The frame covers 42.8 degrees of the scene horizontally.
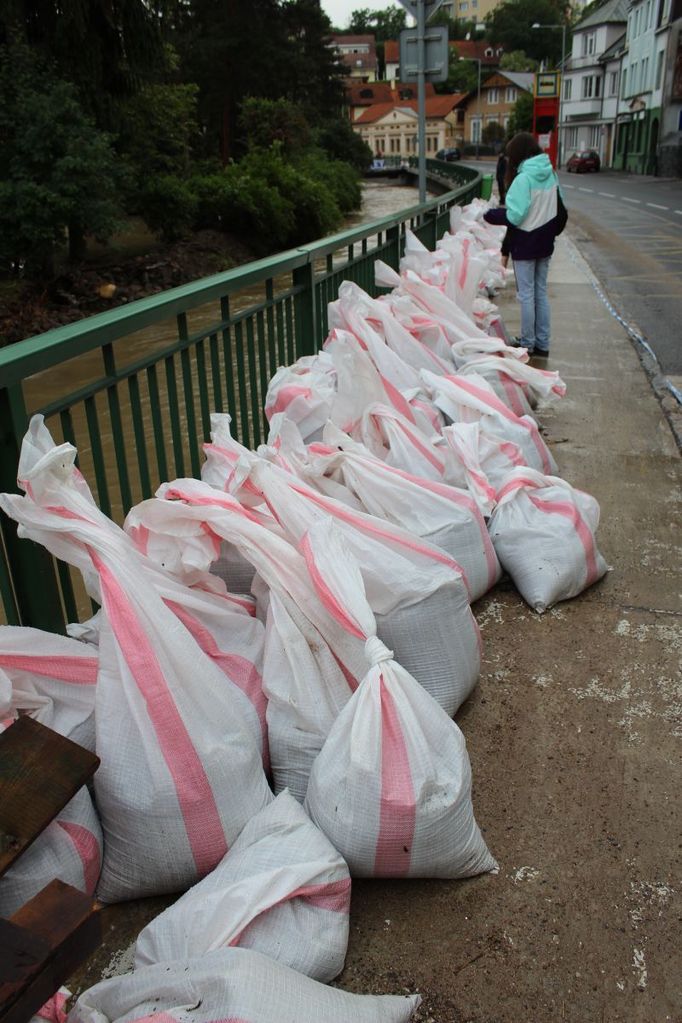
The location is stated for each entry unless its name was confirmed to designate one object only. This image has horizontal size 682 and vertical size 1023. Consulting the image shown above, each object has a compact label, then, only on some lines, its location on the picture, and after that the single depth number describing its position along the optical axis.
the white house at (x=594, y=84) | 63.31
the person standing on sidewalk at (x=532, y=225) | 6.20
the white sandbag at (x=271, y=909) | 1.50
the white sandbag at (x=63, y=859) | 1.54
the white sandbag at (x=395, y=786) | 1.73
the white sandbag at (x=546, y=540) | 2.92
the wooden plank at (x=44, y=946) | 1.26
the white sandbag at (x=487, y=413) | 3.61
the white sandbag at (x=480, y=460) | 3.08
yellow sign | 37.72
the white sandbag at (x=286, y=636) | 1.96
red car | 52.25
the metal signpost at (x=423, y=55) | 9.12
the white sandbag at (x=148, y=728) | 1.71
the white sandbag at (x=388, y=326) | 4.09
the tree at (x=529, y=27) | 118.12
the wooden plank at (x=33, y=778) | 1.52
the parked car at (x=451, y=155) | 81.19
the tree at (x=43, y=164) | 16.12
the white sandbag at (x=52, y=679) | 1.75
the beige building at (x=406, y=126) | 101.31
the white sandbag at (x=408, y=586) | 2.25
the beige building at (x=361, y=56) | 136.00
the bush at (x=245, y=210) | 23.67
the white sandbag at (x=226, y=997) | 1.26
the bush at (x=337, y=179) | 32.12
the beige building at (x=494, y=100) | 91.88
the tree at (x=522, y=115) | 61.78
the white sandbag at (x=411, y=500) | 2.72
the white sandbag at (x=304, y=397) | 3.40
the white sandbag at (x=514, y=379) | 4.33
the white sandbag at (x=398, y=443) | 3.17
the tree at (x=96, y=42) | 18.03
